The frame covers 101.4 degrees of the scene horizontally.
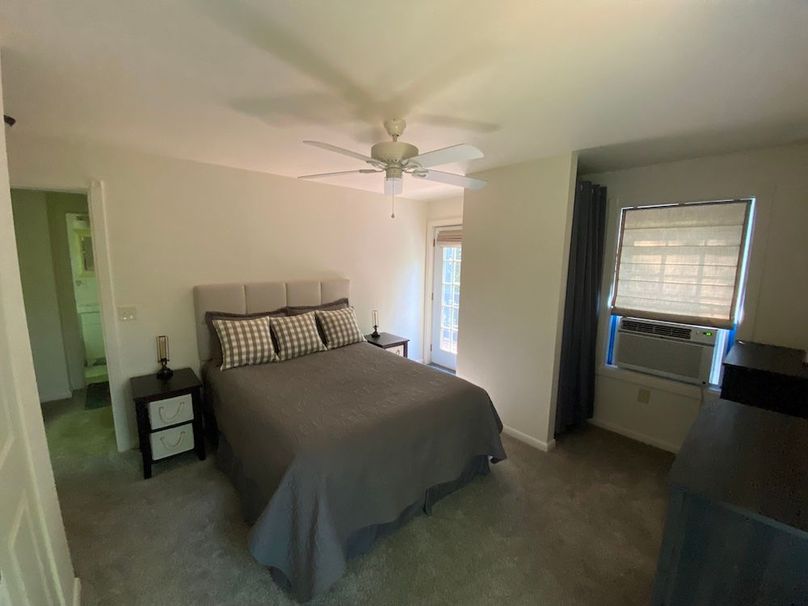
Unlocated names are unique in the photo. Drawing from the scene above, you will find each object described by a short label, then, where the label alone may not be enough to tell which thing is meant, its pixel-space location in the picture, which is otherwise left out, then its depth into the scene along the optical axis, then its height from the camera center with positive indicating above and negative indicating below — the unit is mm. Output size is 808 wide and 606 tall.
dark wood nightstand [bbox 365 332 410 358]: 3658 -894
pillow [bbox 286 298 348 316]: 3260 -479
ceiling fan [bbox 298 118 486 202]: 1494 +504
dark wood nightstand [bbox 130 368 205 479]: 2279 -1123
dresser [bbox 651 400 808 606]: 920 -763
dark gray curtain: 2711 -379
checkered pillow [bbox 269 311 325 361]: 2855 -665
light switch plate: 2545 -426
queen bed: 1494 -1017
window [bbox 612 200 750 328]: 2463 +29
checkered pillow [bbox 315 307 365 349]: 3166 -652
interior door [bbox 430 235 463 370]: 4434 -519
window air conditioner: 2561 -676
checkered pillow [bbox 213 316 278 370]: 2629 -667
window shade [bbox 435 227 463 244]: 4241 +347
